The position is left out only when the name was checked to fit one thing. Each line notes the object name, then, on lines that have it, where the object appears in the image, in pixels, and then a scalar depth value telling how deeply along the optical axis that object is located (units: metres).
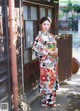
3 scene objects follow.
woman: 3.02
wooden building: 2.36
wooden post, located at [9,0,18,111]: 2.31
